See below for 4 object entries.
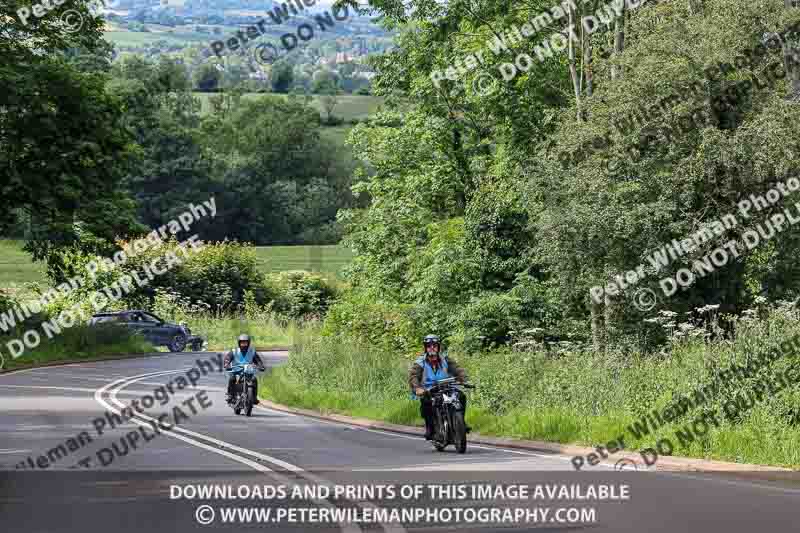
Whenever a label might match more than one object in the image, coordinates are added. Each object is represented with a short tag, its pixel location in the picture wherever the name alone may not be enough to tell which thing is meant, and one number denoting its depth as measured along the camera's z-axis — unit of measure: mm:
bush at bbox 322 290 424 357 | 43938
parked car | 60000
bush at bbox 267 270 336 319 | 77875
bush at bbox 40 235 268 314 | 64562
